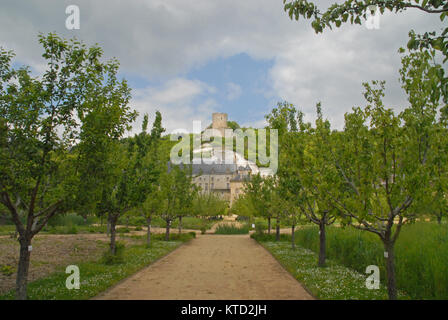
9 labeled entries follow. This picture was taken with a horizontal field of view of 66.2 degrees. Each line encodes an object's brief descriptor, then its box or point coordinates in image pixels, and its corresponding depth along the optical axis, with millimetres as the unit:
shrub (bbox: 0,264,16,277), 11442
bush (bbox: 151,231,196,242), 29078
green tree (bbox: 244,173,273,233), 27838
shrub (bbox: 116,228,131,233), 36062
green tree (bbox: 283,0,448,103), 4487
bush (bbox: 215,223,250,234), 38281
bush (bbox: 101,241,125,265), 15266
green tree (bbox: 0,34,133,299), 8211
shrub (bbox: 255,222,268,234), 30206
